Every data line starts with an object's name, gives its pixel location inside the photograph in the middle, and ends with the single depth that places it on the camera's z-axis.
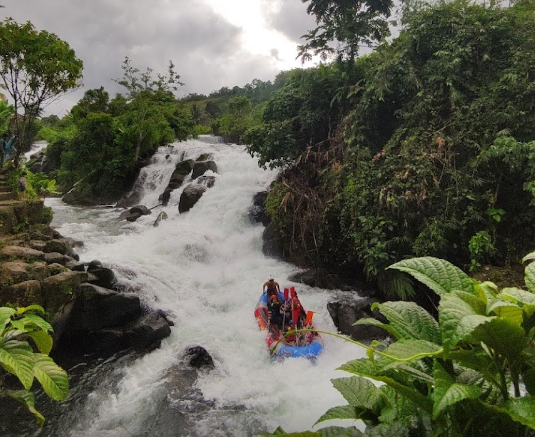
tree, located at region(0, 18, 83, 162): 8.37
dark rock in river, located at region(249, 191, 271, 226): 11.89
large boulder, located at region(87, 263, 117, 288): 7.53
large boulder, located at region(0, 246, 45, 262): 6.08
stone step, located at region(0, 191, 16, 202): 7.97
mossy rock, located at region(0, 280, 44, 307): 5.31
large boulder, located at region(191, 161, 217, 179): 15.99
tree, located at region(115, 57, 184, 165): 18.77
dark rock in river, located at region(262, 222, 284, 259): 10.58
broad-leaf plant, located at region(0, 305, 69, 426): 1.59
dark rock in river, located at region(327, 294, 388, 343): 7.07
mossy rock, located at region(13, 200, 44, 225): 7.50
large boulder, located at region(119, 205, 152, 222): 14.03
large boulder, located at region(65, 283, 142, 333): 6.71
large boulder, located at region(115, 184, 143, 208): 17.02
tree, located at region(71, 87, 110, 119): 21.14
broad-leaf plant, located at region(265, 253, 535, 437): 0.96
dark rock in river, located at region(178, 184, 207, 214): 13.34
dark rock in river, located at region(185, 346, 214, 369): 6.20
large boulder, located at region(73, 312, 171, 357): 6.63
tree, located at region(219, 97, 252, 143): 24.75
